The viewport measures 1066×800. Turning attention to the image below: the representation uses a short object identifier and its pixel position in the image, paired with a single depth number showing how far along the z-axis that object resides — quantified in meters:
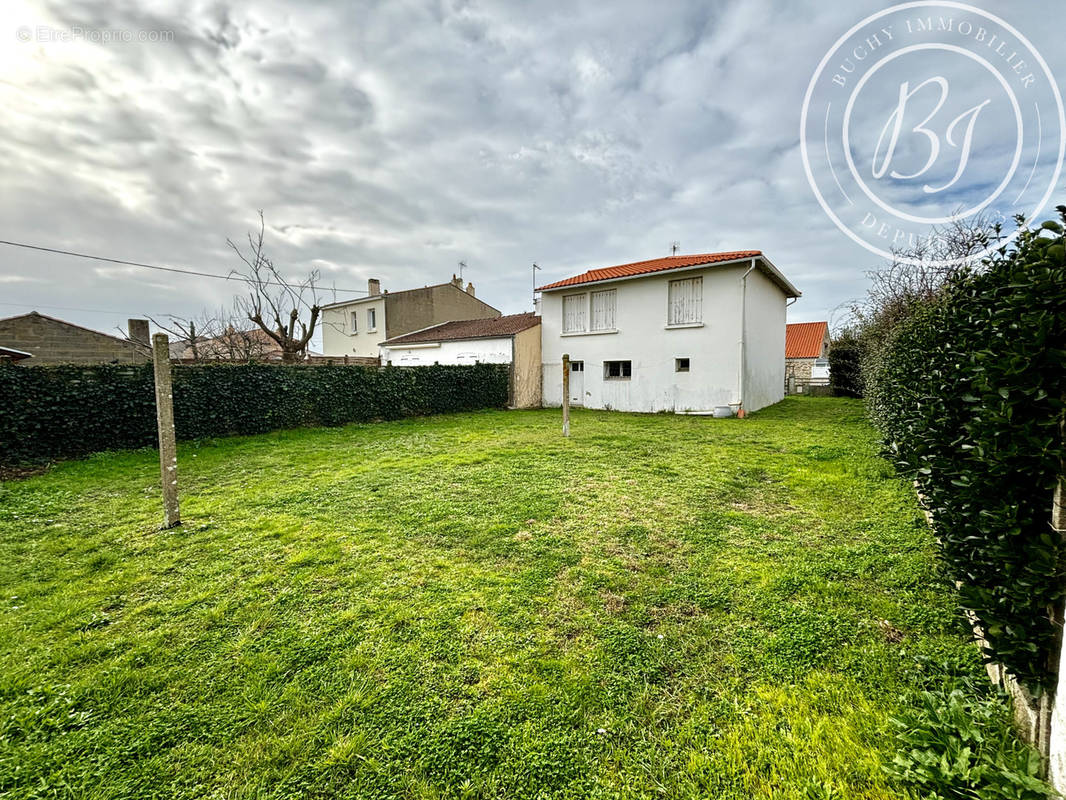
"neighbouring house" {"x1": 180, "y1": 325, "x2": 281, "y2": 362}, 16.56
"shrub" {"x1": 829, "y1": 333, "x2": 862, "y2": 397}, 18.56
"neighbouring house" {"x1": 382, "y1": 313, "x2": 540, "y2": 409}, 15.76
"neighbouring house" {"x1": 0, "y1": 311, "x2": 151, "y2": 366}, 16.34
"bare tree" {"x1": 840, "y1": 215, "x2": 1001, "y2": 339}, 10.56
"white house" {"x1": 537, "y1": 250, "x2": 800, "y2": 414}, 12.28
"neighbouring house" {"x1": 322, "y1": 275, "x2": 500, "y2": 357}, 24.53
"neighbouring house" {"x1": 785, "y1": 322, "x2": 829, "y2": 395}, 23.88
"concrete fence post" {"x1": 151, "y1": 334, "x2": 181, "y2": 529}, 4.08
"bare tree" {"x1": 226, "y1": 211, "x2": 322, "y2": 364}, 16.14
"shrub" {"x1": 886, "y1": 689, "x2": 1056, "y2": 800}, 1.30
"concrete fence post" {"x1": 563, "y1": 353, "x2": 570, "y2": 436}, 9.45
